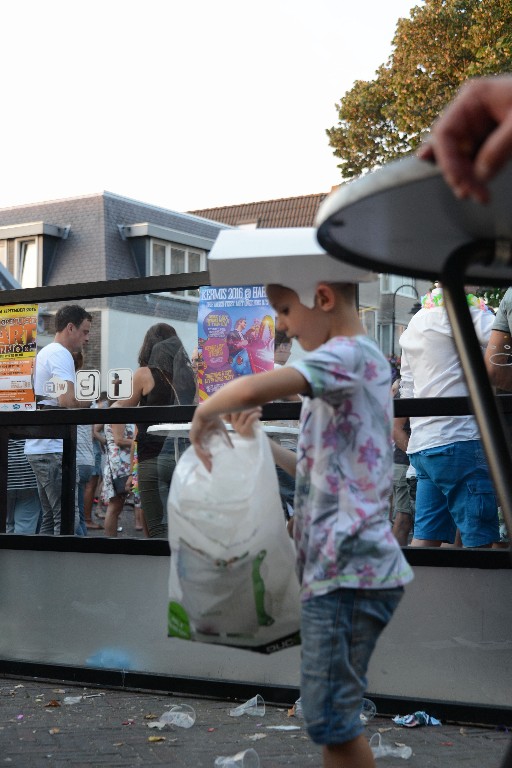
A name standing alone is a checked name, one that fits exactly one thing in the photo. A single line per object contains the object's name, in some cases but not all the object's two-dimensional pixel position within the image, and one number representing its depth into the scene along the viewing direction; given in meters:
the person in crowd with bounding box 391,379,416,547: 4.70
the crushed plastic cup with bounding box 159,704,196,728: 4.41
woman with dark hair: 5.09
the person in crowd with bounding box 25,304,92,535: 5.39
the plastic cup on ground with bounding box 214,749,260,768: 3.81
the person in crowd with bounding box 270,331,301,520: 4.55
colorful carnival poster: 4.89
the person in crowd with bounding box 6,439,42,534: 5.48
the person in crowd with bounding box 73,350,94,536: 5.35
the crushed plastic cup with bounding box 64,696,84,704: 4.79
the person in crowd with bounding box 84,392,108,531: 5.31
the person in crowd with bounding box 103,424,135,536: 5.25
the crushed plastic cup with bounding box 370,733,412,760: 3.93
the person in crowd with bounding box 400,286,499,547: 4.57
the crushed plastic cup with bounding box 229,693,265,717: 4.56
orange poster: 5.51
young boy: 2.46
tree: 17.25
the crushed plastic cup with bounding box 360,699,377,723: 4.39
